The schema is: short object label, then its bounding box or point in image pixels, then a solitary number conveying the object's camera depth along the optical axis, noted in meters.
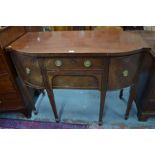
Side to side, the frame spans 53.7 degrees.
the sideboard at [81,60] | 1.00
